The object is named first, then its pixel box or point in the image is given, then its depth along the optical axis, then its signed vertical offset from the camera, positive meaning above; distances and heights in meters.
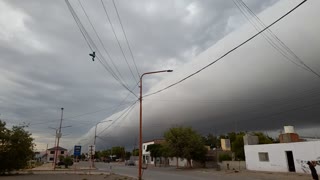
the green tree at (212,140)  90.76 +2.01
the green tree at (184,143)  44.38 +0.50
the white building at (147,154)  82.16 -2.65
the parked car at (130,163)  71.24 -4.92
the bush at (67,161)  51.46 -2.96
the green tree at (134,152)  110.39 -2.43
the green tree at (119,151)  130.40 -2.43
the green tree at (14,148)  29.07 +0.15
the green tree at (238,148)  52.93 -0.68
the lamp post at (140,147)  18.87 -0.05
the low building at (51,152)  117.30 -1.90
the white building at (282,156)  27.17 -1.55
